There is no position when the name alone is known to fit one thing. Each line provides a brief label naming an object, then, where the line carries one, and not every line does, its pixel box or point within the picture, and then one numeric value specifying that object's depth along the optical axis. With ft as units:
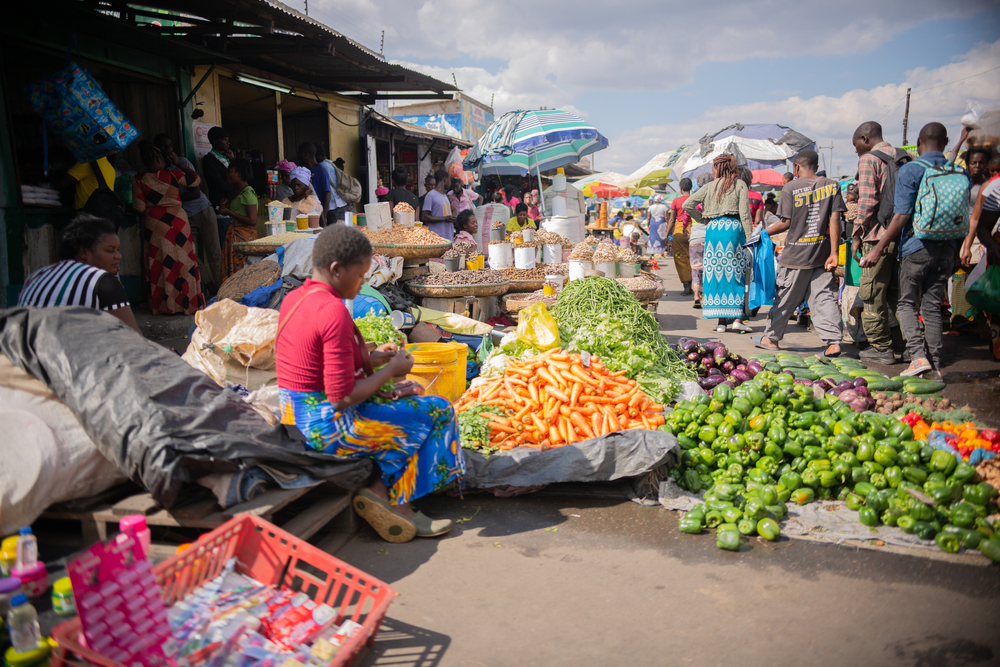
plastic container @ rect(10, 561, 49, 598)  6.95
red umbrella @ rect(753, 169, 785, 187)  48.88
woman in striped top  10.61
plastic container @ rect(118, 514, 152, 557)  7.21
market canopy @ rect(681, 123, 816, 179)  50.31
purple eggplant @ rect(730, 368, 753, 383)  16.61
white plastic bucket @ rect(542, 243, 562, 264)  31.73
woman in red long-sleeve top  9.32
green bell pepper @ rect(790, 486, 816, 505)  11.32
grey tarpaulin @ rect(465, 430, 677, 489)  11.77
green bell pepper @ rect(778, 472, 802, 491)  11.47
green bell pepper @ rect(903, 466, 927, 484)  11.07
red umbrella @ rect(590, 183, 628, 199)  93.35
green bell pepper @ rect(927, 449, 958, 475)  11.03
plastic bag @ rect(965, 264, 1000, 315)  20.11
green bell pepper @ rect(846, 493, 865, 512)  11.00
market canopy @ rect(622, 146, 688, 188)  84.38
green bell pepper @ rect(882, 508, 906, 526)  10.44
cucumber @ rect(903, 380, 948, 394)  17.38
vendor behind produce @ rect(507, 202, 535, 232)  46.91
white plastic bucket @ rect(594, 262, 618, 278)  26.02
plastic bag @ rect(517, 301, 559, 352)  16.65
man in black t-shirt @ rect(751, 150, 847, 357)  21.49
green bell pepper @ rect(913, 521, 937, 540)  10.03
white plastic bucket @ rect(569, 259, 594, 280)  25.91
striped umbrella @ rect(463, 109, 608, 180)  38.73
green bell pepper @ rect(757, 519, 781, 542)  10.22
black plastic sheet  8.23
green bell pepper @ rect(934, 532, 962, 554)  9.73
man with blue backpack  17.90
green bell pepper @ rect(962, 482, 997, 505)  10.46
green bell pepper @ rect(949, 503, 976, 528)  10.00
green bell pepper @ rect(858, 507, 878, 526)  10.43
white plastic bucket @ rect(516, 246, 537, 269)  28.07
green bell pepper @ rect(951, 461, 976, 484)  10.80
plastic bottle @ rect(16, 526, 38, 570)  7.06
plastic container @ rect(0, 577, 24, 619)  6.18
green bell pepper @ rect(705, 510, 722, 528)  10.77
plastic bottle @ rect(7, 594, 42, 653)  6.06
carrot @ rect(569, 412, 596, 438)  13.55
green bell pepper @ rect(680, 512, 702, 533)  10.66
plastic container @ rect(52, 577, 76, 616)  6.82
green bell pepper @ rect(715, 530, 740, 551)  10.00
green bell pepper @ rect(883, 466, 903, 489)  11.03
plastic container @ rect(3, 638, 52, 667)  5.99
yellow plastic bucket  14.62
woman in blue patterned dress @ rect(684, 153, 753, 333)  25.94
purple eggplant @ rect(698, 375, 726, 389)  16.72
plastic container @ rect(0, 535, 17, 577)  7.02
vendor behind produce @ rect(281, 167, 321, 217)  27.81
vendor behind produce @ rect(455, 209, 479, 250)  36.27
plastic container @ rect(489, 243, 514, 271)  27.32
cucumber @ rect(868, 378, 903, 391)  16.99
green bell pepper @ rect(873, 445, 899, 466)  11.30
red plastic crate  7.13
